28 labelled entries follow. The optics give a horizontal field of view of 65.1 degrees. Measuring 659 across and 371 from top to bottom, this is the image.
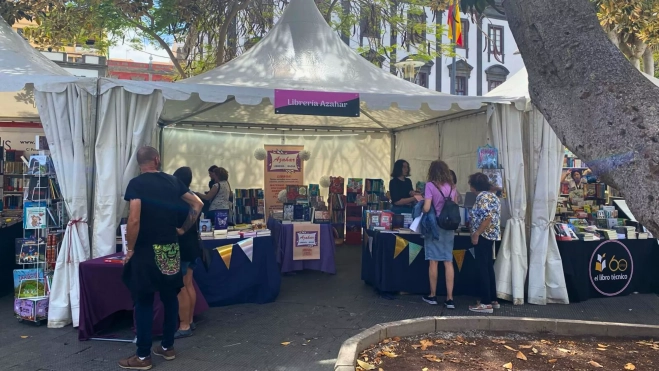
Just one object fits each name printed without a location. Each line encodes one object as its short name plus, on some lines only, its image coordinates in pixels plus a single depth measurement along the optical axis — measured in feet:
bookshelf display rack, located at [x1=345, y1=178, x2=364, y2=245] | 35.17
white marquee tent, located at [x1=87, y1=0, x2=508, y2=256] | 17.58
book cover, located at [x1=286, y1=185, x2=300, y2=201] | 30.19
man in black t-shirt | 12.93
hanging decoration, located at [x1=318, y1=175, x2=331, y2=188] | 36.37
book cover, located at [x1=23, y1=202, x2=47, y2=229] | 16.93
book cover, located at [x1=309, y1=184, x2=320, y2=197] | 33.23
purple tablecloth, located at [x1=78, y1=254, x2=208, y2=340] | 15.62
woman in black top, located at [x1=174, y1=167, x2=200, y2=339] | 14.93
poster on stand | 34.68
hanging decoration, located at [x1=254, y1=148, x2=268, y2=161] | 34.68
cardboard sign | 24.30
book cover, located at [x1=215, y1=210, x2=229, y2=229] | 19.76
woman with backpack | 19.04
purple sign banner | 19.39
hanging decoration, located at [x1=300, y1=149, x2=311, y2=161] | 35.58
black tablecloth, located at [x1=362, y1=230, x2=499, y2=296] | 20.97
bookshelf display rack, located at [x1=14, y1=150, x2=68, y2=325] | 17.02
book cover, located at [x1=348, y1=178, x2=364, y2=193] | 35.24
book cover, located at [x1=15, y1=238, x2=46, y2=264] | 17.34
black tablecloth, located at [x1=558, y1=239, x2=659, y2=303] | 20.83
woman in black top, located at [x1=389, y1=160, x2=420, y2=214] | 24.66
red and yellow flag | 30.72
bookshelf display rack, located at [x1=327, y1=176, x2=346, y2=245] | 35.22
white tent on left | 16.89
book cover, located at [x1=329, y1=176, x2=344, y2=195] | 35.40
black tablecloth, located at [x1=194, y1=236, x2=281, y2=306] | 19.22
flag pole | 32.02
